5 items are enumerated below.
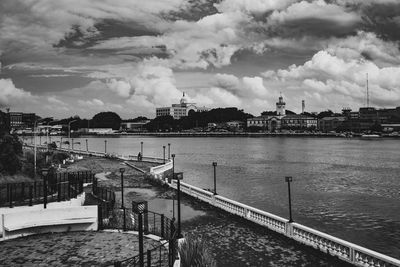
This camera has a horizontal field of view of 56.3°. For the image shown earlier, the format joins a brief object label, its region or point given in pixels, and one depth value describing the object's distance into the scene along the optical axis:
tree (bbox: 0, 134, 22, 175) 31.50
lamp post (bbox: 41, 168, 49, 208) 17.30
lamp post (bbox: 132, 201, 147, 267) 9.44
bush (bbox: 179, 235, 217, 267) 13.52
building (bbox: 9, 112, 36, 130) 184.75
